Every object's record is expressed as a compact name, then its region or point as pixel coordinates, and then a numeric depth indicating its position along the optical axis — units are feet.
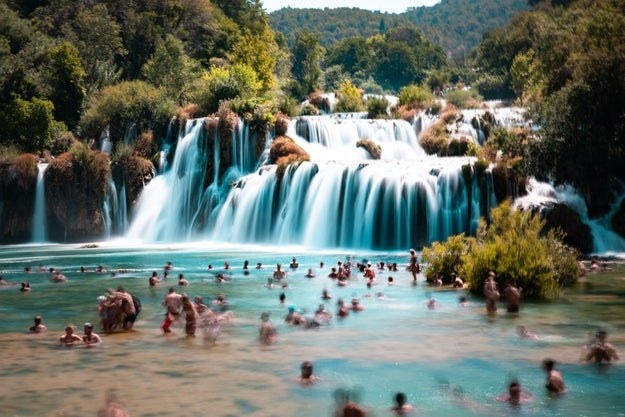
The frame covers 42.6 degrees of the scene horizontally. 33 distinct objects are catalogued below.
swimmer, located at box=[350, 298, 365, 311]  84.38
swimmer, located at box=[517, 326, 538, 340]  66.18
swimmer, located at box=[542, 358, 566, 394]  50.31
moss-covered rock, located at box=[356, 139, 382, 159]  190.19
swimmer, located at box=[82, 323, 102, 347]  66.80
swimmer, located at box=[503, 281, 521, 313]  78.12
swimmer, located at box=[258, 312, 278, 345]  67.46
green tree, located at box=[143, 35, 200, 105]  232.53
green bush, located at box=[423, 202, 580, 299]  86.99
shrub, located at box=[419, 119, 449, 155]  188.44
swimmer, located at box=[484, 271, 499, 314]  78.33
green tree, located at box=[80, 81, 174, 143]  204.64
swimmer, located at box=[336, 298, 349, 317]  81.05
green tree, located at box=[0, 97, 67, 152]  202.18
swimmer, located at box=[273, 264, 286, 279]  107.34
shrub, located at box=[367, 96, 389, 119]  220.84
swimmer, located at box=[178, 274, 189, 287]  101.46
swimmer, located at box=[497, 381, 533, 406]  48.01
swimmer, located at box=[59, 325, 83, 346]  66.69
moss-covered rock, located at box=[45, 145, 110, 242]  185.98
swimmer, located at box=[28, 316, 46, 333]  72.28
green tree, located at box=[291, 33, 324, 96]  289.12
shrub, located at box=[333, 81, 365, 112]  245.65
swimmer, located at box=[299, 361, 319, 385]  53.42
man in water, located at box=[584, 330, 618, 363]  57.21
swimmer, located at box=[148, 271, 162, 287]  102.47
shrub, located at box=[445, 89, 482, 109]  243.93
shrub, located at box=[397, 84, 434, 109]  215.31
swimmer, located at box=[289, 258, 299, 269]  119.75
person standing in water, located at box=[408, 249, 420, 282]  104.87
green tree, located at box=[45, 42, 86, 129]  219.20
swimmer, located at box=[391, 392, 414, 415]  46.39
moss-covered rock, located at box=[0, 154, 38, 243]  186.29
